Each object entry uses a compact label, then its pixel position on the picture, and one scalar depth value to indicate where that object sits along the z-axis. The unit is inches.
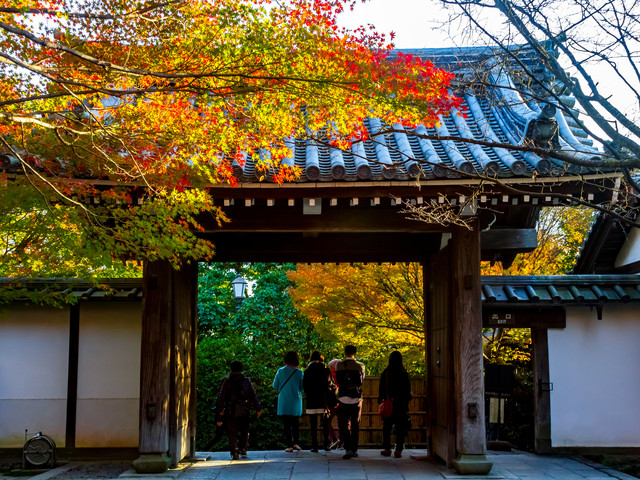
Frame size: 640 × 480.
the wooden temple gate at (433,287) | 375.6
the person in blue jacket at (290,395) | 488.7
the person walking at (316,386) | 481.4
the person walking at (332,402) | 502.0
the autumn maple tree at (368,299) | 590.6
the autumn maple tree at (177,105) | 246.4
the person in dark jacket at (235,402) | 457.4
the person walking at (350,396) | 453.1
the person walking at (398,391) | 462.0
